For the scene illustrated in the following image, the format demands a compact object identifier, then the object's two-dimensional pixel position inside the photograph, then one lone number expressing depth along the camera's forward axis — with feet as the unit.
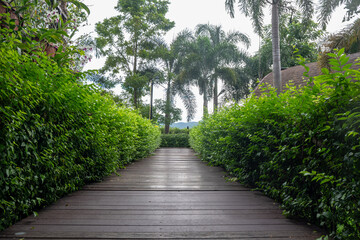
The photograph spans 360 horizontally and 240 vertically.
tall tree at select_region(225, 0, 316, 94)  36.17
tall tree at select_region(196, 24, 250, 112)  82.58
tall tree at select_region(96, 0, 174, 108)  91.71
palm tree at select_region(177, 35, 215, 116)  84.79
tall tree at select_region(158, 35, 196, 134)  90.91
